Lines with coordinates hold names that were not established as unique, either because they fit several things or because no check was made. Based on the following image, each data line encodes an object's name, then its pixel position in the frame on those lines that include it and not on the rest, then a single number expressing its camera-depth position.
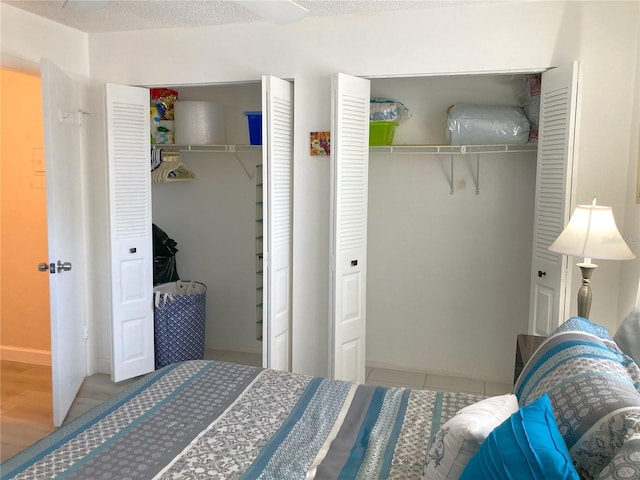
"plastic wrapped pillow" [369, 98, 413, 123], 3.87
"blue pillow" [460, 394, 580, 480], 1.08
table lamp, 2.52
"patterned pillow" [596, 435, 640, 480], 1.02
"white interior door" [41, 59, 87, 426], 3.24
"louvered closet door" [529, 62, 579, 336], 2.98
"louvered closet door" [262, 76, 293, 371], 3.37
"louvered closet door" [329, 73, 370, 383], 3.34
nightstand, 2.57
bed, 1.20
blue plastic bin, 4.01
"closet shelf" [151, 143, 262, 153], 4.14
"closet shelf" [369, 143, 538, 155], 3.69
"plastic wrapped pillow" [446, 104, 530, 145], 3.64
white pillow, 1.30
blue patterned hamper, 4.07
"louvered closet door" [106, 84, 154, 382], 3.81
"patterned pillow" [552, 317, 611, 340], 1.89
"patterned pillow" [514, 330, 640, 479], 1.23
